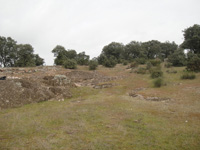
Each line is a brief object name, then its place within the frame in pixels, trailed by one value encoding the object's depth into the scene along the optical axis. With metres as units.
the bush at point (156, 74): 25.81
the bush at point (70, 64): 36.74
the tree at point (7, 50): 47.24
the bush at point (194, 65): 26.11
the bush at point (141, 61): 46.03
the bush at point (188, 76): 22.25
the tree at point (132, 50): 63.86
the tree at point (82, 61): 47.02
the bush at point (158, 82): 19.89
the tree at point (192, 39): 40.75
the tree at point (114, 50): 67.00
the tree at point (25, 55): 44.47
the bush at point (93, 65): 37.94
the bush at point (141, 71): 31.34
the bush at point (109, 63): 44.53
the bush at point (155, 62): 38.11
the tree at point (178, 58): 37.00
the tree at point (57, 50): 57.88
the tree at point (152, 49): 63.22
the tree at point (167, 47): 67.14
